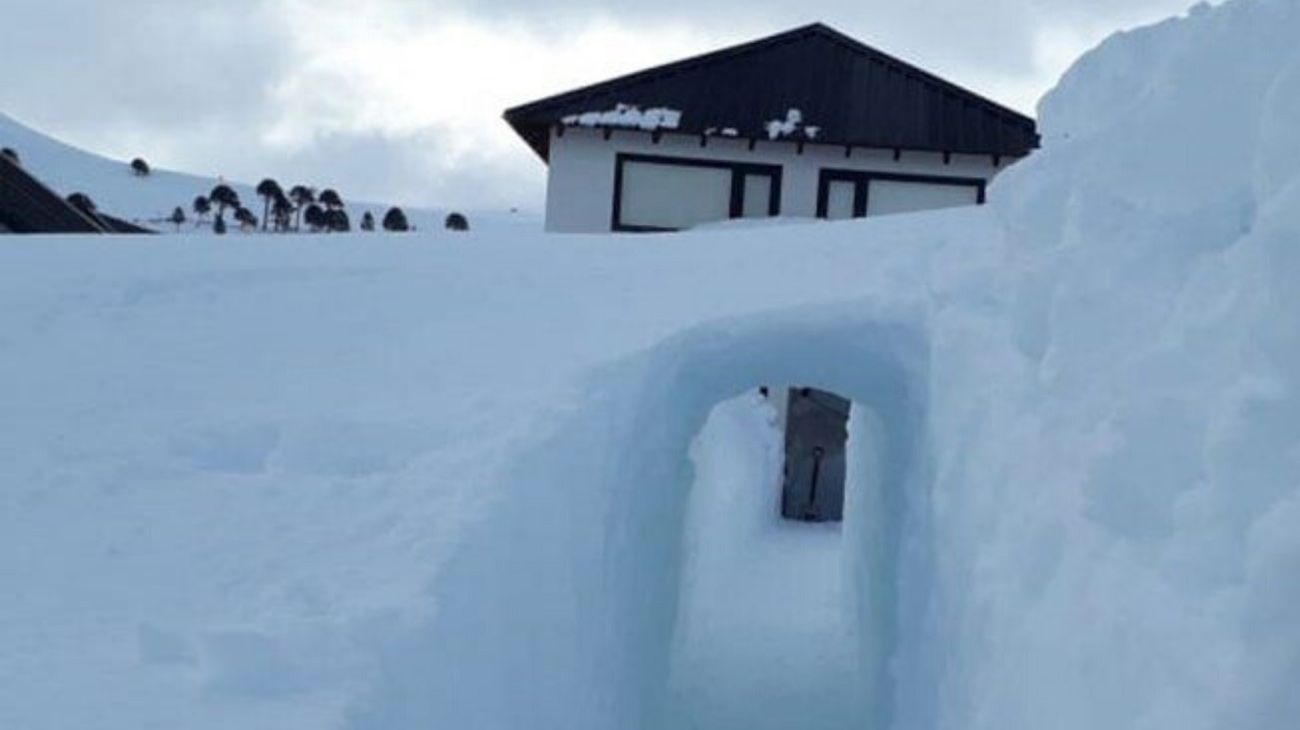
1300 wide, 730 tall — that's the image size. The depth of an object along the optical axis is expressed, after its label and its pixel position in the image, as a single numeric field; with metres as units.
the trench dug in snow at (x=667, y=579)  4.67
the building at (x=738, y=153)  16.39
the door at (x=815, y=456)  20.64
